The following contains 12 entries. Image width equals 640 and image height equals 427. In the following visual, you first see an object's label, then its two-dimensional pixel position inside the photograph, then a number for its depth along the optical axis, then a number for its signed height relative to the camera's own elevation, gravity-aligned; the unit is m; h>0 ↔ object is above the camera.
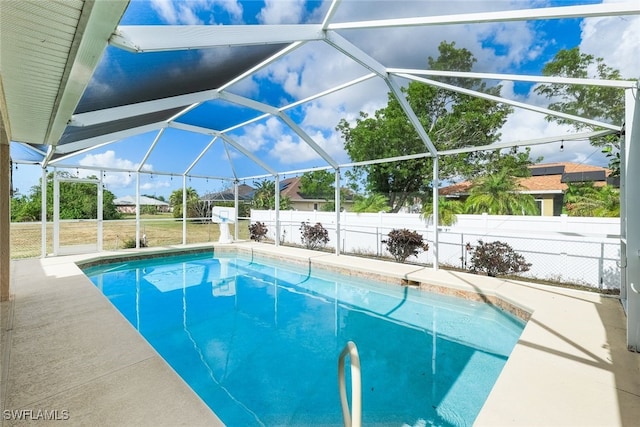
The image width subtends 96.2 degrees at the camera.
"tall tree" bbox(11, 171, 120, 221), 8.48 +0.19
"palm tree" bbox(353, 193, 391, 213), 11.55 +0.28
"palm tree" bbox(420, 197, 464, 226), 8.67 -0.06
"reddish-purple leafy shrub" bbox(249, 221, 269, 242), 12.57 -0.92
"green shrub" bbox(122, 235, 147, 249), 10.34 -1.24
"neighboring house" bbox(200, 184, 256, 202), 13.38 +0.68
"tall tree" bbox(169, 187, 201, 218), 13.55 +0.15
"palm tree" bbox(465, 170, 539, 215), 10.95 +0.51
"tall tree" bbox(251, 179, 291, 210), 18.52 +0.87
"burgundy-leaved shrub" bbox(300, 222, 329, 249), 10.48 -0.92
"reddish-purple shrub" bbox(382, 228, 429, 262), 7.65 -0.88
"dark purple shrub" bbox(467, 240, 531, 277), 6.30 -1.05
